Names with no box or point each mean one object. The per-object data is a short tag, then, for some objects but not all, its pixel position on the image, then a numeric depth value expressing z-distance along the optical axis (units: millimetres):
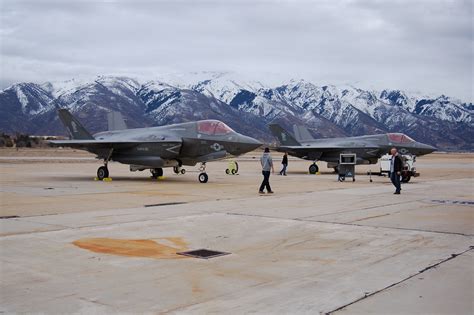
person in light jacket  18766
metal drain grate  8156
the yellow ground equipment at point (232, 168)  33406
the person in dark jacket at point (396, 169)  19062
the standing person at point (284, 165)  33306
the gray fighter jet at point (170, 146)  24297
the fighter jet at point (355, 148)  35625
